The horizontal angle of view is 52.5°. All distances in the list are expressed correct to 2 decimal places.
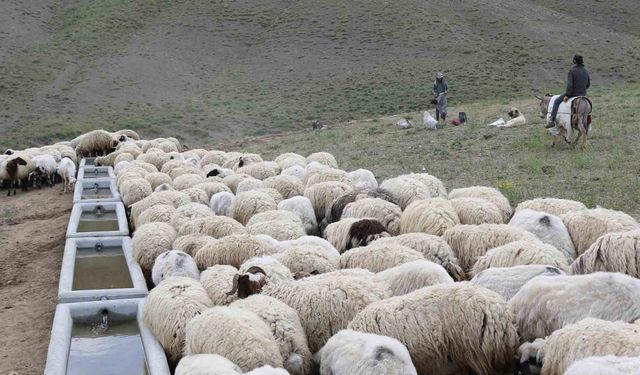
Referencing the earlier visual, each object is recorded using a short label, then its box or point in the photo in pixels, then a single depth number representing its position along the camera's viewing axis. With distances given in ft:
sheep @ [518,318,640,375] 13.99
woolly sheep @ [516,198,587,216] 27.27
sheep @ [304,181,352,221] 33.86
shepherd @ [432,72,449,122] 72.95
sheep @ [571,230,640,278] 19.57
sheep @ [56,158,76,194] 51.77
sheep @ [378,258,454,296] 19.72
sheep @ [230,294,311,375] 17.44
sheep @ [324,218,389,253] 26.25
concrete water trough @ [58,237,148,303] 24.18
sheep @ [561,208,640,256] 23.58
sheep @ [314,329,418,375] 14.88
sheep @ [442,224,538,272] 23.38
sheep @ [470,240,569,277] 20.61
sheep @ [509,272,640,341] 16.44
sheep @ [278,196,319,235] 31.55
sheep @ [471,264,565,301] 18.97
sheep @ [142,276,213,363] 19.97
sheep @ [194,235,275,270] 24.67
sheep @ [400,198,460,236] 26.30
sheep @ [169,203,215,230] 30.53
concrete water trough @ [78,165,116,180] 52.24
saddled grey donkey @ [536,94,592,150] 45.52
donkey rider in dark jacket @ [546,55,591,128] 46.39
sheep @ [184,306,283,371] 16.47
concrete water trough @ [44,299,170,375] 19.80
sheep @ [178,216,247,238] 28.55
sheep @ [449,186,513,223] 29.22
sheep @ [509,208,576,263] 23.59
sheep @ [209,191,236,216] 34.14
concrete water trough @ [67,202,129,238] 32.48
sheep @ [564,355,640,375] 12.36
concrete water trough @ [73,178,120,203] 43.75
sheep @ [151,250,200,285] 24.04
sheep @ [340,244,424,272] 22.31
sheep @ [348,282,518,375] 16.79
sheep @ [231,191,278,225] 32.32
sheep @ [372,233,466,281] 22.57
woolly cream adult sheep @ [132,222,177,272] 27.37
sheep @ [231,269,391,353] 18.99
